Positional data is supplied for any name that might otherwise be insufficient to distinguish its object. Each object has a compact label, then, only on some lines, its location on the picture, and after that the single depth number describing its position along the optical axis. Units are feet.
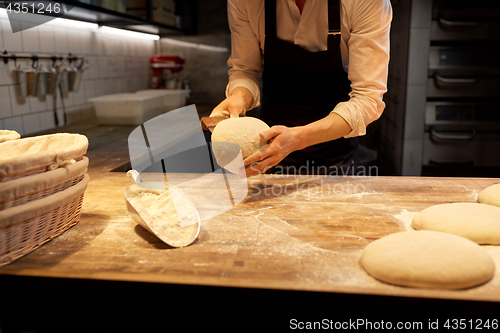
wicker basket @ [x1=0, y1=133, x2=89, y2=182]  2.41
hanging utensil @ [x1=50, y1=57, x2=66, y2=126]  7.86
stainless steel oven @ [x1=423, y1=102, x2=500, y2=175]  9.41
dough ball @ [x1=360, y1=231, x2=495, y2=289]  2.25
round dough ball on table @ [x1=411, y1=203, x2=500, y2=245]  2.82
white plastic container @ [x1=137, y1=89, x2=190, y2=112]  11.14
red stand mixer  12.73
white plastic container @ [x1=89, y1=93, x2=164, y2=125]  8.90
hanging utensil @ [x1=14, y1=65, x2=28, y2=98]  7.07
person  4.21
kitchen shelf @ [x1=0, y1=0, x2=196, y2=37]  7.51
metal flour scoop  2.86
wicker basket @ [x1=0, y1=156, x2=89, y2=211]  2.41
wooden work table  2.30
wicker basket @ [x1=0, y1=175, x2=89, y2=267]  2.48
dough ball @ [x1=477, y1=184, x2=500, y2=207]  3.45
